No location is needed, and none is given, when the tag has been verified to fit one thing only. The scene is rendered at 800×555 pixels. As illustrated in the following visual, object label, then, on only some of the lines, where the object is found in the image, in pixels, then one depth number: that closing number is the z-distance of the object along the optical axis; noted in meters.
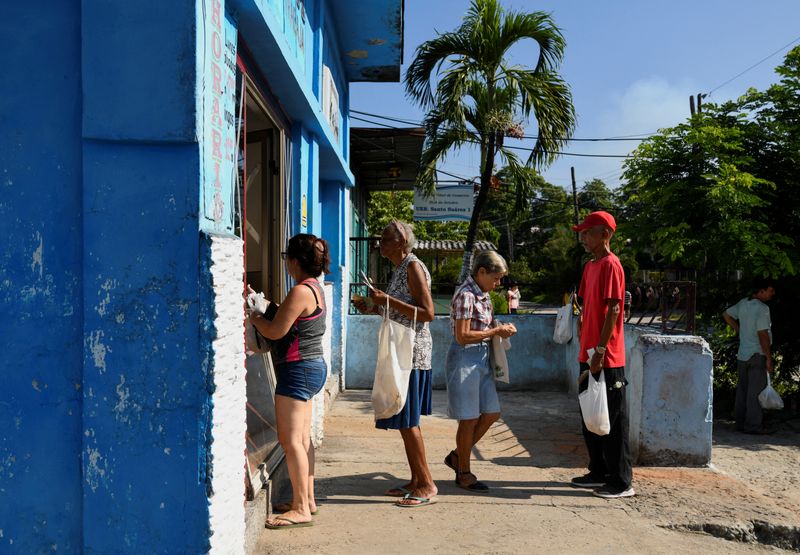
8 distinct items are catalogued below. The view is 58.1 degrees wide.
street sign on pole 13.12
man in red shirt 4.73
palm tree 10.88
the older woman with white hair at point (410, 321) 4.40
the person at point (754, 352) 7.18
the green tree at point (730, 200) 7.21
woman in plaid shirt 4.76
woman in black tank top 3.88
